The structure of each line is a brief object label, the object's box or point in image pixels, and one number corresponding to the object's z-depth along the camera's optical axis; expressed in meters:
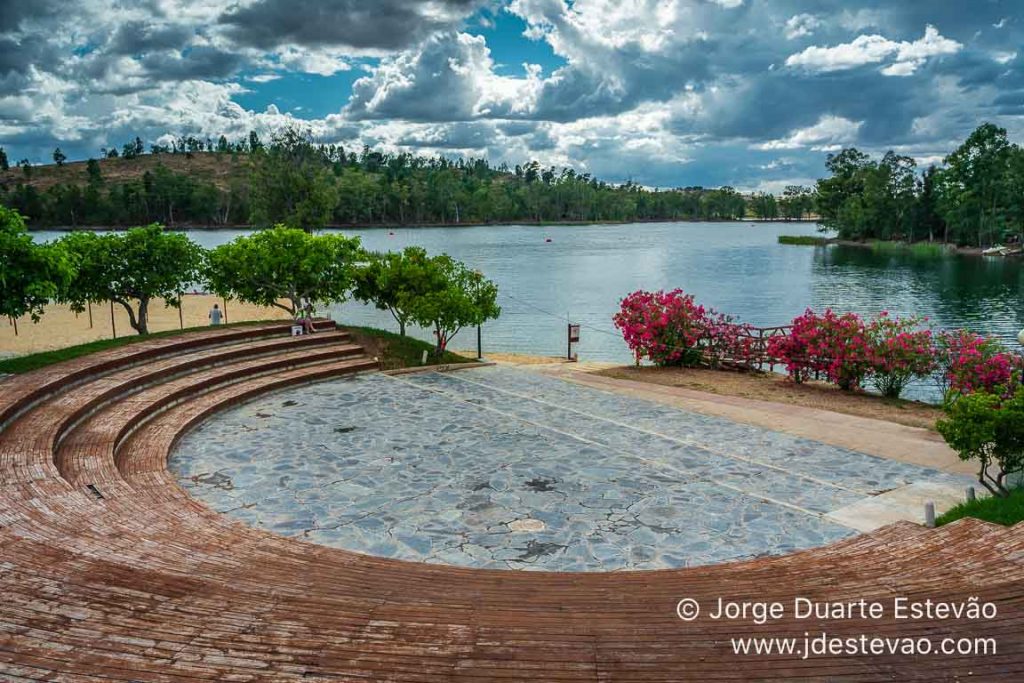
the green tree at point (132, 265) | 22.41
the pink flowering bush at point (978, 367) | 17.45
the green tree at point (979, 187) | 87.94
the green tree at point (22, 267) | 14.95
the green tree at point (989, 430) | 9.62
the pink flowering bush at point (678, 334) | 24.55
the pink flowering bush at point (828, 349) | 20.12
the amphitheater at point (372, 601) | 4.39
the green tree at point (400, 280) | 22.56
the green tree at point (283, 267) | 23.08
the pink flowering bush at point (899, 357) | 19.61
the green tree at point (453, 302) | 21.52
